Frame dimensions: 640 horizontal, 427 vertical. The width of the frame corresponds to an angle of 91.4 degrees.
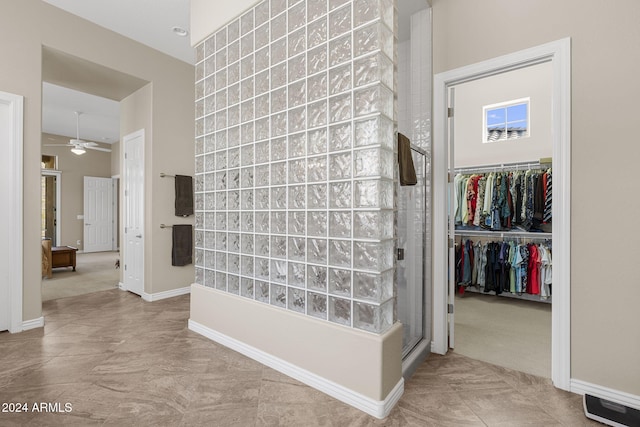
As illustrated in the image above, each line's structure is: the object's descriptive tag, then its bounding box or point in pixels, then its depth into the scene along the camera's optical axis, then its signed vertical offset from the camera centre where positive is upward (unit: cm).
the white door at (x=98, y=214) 829 -7
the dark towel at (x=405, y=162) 190 +31
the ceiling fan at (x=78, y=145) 622 +135
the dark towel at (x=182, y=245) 408 -44
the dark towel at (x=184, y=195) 413 +22
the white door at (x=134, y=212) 409 -1
